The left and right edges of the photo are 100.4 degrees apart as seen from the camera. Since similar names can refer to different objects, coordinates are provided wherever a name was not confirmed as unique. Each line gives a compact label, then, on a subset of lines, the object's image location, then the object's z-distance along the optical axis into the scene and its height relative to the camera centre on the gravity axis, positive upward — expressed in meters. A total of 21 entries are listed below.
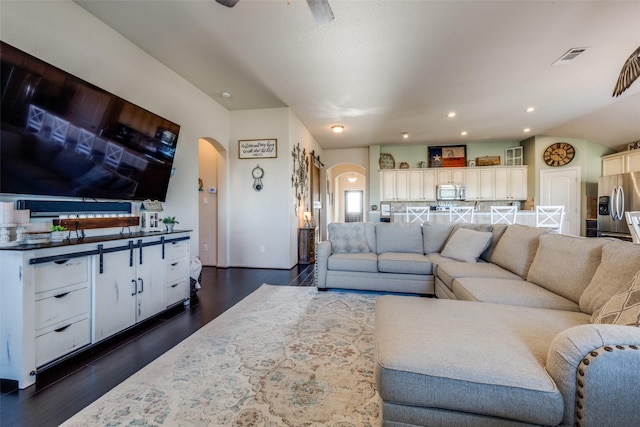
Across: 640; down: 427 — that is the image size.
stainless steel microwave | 7.25 +0.62
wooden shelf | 2.19 -0.05
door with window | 13.01 +0.50
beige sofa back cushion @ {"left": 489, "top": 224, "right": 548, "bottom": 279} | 2.42 -0.33
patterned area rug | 1.36 -1.02
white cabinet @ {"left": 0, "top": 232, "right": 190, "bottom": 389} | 1.57 -0.56
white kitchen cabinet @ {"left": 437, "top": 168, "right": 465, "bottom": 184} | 7.34 +1.08
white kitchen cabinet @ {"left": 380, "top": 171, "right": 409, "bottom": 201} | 7.58 +0.85
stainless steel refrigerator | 4.82 +0.24
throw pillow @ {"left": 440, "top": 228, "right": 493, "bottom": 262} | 3.04 -0.36
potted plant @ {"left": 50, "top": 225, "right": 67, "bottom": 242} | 1.89 -0.12
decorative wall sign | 4.73 +1.21
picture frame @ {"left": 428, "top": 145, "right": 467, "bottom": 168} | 7.49 +1.65
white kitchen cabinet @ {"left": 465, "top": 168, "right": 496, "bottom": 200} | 7.22 +0.85
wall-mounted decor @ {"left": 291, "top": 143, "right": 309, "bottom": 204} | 5.02 +0.88
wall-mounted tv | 1.75 +0.65
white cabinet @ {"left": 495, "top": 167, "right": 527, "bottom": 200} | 7.05 +0.83
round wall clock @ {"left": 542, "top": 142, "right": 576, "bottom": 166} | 6.43 +1.47
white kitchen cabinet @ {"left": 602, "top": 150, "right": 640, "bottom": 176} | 5.45 +1.11
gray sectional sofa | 0.88 -0.56
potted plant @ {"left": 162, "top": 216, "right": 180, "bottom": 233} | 2.90 -0.08
